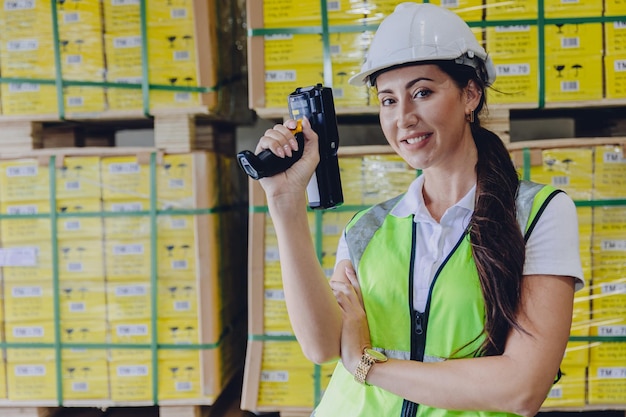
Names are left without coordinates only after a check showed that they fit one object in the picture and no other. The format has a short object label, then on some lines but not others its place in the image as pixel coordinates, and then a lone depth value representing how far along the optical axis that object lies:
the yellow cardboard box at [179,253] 2.87
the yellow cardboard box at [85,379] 2.92
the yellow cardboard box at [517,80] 2.60
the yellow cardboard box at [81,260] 2.89
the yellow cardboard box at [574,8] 2.55
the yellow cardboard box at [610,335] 2.61
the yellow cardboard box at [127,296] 2.89
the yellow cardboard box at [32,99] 2.91
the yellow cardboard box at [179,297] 2.88
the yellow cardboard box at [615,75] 2.57
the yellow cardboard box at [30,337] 2.92
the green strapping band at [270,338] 2.83
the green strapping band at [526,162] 2.59
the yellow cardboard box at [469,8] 2.60
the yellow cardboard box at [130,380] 2.91
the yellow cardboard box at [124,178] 2.86
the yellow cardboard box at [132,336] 2.90
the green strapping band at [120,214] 2.86
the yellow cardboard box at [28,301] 2.92
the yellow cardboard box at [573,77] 2.58
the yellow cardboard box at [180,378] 2.90
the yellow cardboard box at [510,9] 2.58
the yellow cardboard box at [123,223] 2.88
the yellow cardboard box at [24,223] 2.90
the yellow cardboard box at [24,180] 2.90
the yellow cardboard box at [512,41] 2.59
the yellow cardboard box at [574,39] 2.57
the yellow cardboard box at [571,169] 2.57
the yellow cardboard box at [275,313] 2.83
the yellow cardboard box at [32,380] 2.93
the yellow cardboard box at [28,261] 2.90
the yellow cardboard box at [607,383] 2.62
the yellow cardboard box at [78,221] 2.88
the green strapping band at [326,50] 2.67
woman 1.24
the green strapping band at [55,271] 2.89
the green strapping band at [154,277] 2.86
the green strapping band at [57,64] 2.86
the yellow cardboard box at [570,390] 2.63
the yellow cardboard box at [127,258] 2.88
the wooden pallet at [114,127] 2.91
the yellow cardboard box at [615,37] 2.55
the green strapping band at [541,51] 2.57
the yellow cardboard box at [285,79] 2.72
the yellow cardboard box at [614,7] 2.54
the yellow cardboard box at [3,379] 2.94
